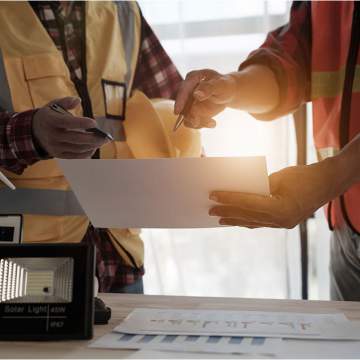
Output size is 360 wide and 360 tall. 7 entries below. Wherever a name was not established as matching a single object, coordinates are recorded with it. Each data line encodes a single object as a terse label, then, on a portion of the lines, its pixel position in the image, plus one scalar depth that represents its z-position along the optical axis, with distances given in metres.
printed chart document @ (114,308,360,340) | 0.71
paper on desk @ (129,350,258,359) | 0.61
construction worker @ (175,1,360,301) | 0.94
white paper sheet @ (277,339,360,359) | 0.61
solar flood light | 0.70
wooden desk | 0.66
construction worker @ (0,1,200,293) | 1.21
